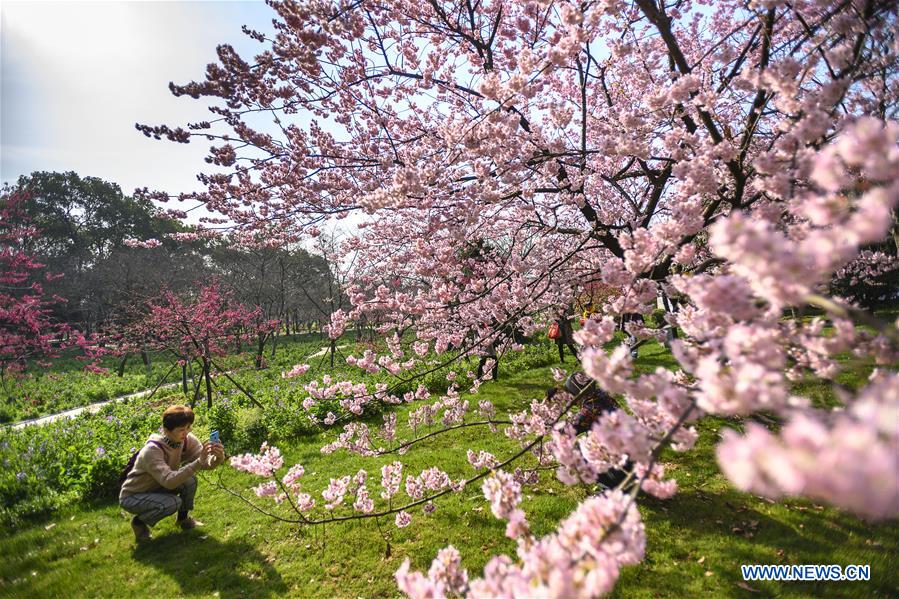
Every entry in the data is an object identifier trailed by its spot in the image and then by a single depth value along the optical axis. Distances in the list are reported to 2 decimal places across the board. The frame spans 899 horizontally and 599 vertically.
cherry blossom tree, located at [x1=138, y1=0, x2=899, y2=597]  1.00
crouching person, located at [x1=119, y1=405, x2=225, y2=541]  4.40
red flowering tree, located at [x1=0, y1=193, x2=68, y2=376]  8.69
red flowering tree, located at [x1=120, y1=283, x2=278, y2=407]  10.89
